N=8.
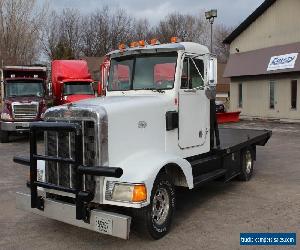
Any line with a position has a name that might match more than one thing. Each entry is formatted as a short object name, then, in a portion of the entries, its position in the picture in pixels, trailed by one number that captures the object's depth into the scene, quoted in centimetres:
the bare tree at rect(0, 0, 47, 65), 2733
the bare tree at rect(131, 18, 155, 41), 5038
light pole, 1802
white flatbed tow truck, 349
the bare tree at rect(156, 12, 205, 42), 4981
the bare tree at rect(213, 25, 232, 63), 5215
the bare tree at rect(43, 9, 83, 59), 4227
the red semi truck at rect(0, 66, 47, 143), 1094
